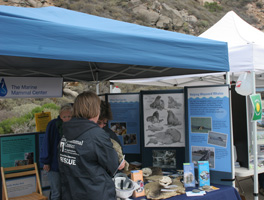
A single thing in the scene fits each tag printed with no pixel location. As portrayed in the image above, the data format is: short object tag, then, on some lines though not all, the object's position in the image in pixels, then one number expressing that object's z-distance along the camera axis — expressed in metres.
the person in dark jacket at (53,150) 3.19
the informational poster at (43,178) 3.80
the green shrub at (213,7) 37.81
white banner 3.32
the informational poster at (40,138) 3.83
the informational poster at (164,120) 3.38
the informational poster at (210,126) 2.79
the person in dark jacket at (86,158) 1.78
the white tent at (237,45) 3.39
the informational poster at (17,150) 3.57
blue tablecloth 2.45
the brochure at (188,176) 2.71
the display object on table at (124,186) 2.40
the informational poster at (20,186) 3.54
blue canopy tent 1.65
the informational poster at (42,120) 3.92
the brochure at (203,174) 2.71
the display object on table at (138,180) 2.52
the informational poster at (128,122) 3.90
